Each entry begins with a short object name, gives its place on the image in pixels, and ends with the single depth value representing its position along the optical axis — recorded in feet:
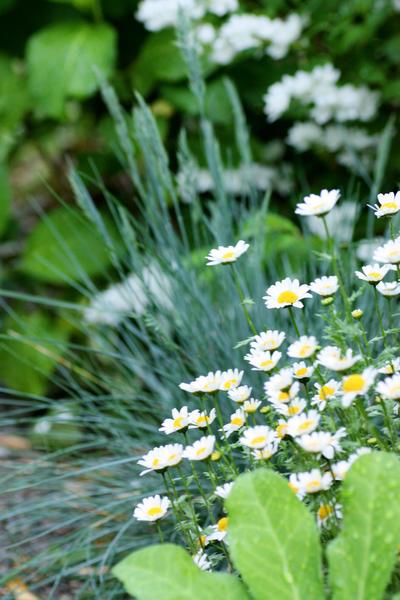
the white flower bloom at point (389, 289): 5.23
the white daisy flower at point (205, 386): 5.19
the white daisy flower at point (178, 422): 5.21
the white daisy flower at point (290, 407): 5.03
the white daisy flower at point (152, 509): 5.14
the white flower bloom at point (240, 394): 5.23
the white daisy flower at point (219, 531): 5.17
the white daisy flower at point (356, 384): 4.80
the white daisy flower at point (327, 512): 5.04
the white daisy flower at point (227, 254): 5.23
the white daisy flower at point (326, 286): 5.17
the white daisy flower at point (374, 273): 5.21
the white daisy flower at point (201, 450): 5.06
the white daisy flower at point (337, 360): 4.87
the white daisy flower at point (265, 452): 5.14
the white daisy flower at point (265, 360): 5.11
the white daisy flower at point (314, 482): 4.90
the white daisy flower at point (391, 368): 5.13
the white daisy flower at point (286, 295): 5.16
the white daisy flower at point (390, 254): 5.11
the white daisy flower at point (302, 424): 4.93
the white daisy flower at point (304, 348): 4.96
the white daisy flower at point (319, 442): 4.89
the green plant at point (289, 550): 4.87
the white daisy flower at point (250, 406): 5.24
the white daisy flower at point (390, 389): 4.99
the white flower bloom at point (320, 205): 5.06
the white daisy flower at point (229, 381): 5.26
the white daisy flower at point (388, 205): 5.17
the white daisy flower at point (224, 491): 5.13
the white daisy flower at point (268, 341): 5.16
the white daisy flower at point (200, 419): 5.22
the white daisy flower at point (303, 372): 5.15
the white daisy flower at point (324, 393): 5.11
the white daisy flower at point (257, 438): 5.08
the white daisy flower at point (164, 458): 5.11
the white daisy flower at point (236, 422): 5.24
